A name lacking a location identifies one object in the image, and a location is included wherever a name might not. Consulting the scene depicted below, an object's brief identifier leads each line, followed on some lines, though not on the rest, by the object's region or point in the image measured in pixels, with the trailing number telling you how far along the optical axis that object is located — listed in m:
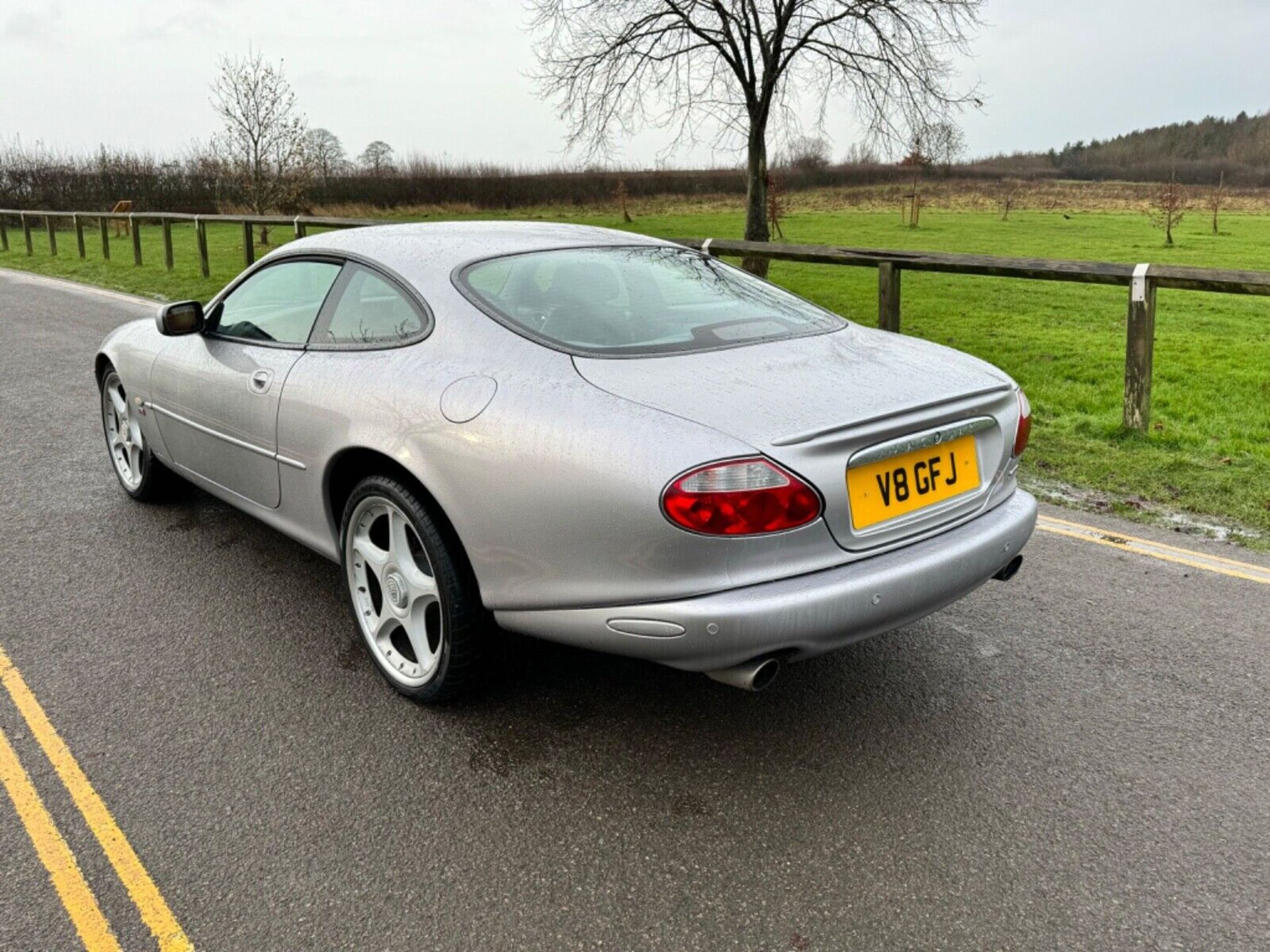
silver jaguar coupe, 2.34
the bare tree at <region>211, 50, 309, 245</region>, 24.73
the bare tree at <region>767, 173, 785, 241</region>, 31.41
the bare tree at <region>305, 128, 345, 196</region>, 26.95
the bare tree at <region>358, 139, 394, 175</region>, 42.31
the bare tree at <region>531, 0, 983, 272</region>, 20.66
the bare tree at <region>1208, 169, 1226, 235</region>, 40.18
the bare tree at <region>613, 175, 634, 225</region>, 43.06
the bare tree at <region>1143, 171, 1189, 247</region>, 33.41
